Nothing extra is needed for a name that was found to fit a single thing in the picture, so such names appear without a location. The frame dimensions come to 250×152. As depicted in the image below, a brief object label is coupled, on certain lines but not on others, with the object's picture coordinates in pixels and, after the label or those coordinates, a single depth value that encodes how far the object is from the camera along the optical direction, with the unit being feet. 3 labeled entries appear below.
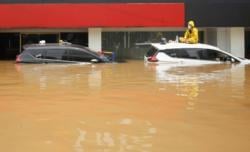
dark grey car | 66.18
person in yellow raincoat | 67.24
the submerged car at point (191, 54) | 64.18
